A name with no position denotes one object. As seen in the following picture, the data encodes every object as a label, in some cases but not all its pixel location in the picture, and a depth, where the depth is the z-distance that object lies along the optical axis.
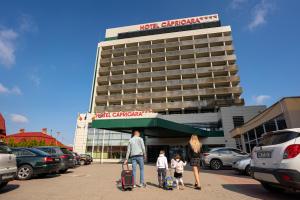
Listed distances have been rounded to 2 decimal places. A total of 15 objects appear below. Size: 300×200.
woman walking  6.18
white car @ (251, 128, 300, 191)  4.22
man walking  6.30
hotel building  33.57
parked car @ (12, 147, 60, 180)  8.62
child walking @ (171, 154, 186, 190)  6.59
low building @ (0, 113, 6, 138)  17.51
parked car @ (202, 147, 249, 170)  13.85
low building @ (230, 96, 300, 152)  11.52
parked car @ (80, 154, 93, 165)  20.28
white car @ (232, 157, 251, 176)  10.06
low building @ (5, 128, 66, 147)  50.78
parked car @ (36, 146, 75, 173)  11.03
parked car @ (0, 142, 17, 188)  5.62
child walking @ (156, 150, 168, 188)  6.73
